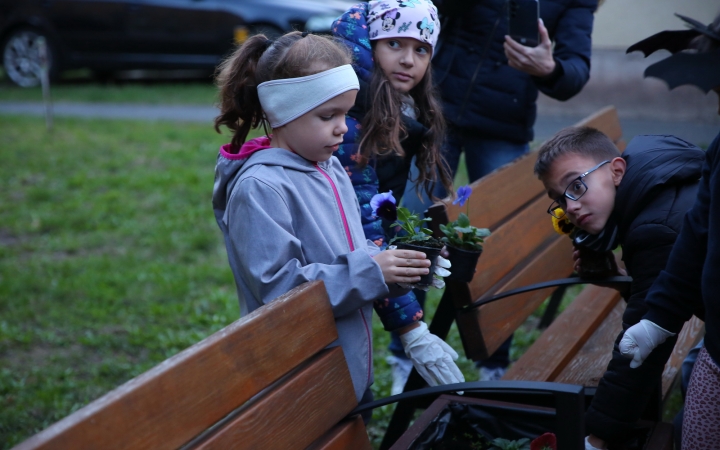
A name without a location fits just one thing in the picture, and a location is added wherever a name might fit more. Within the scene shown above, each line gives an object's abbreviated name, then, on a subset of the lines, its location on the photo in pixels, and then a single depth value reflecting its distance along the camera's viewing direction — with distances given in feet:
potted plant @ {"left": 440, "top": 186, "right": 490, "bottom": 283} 14.79
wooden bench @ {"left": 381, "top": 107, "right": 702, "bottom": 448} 17.20
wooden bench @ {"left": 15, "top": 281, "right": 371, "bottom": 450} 8.40
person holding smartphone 20.98
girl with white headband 12.39
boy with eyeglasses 13.60
